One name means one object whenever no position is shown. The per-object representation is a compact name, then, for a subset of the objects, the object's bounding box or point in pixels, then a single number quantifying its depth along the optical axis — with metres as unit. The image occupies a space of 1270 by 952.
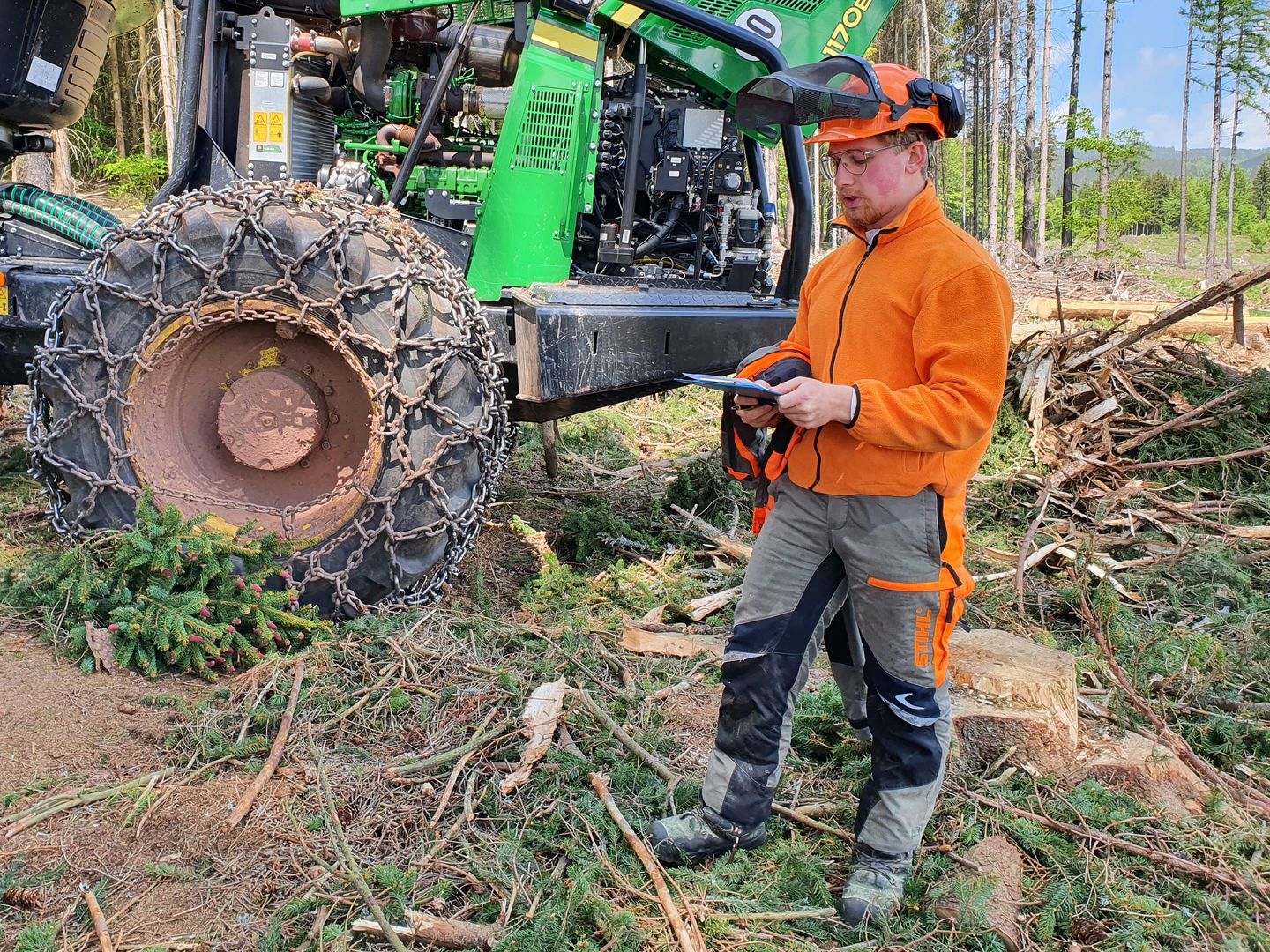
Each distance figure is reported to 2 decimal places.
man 2.31
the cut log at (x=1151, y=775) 3.10
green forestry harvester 3.79
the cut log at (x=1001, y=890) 2.52
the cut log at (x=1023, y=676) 3.22
